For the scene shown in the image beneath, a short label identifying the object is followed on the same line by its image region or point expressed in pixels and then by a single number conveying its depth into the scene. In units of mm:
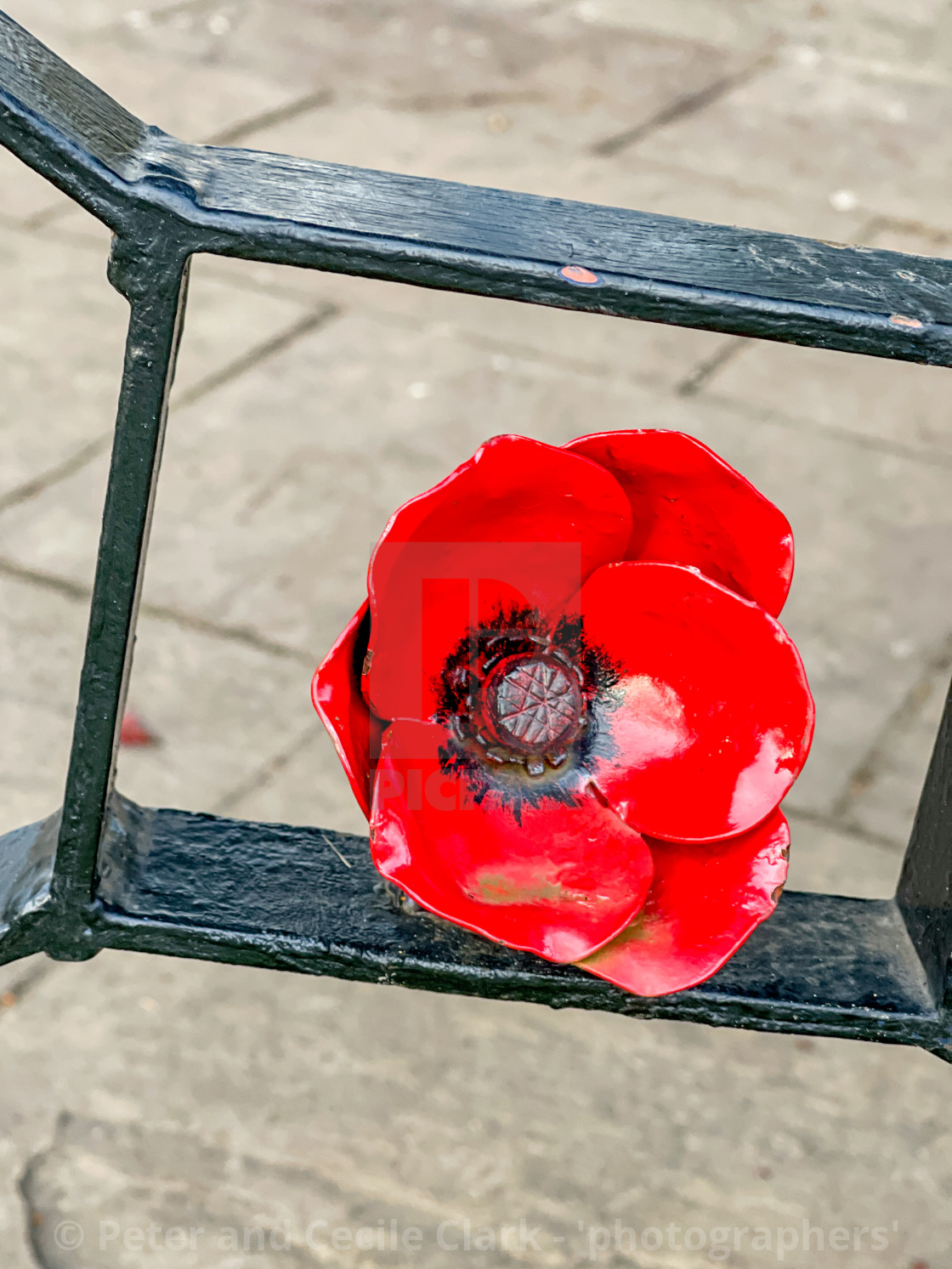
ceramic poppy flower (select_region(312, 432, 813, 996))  321
